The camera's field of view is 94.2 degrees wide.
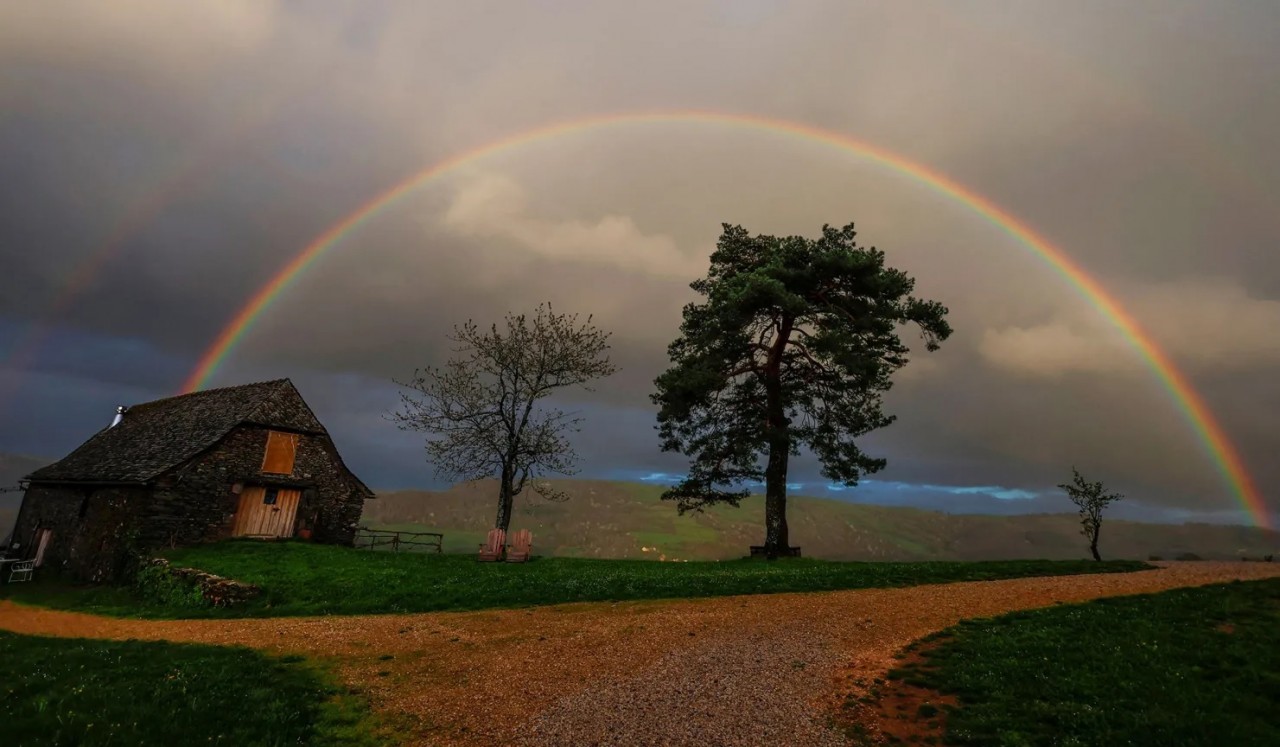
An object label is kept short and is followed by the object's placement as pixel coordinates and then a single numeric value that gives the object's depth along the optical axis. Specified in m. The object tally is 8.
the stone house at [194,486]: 31.12
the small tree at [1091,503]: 39.28
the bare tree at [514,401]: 37.75
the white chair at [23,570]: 31.54
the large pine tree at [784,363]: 31.75
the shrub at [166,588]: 21.84
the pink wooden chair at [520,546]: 31.14
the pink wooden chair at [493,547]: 31.05
